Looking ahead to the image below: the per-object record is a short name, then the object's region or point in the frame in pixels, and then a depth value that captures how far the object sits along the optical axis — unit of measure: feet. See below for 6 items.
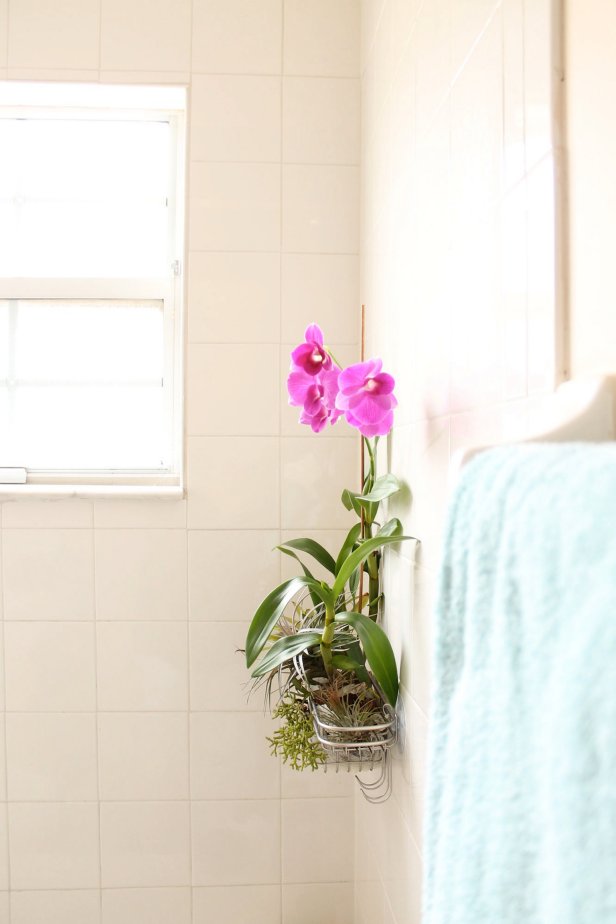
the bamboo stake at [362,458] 4.53
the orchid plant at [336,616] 3.57
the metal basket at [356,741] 3.92
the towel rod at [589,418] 1.48
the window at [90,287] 6.00
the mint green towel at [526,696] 0.95
